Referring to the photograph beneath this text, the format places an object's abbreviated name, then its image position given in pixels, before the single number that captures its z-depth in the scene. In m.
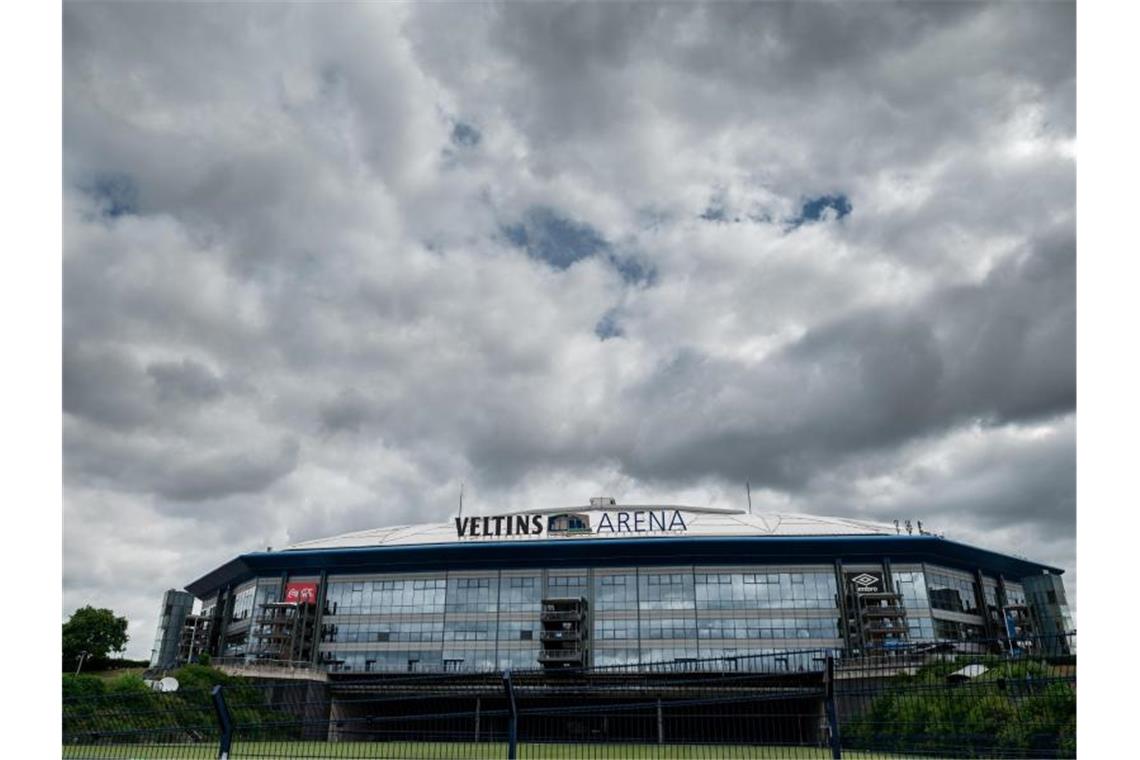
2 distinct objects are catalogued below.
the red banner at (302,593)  78.69
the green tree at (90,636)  95.88
